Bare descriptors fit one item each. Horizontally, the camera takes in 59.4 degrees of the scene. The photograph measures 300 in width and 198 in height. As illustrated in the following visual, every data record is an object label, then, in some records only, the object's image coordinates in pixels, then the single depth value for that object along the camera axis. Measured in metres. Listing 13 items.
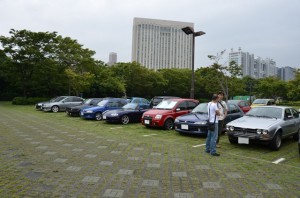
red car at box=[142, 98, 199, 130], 12.02
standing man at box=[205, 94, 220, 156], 7.27
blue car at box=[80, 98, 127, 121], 16.09
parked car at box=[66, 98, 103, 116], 18.23
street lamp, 15.54
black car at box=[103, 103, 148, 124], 13.92
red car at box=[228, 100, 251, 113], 17.12
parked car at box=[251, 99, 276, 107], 22.13
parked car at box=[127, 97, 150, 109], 15.30
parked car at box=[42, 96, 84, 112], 21.69
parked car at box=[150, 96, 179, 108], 17.30
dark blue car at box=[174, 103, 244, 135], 9.97
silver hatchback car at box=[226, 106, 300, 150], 7.83
